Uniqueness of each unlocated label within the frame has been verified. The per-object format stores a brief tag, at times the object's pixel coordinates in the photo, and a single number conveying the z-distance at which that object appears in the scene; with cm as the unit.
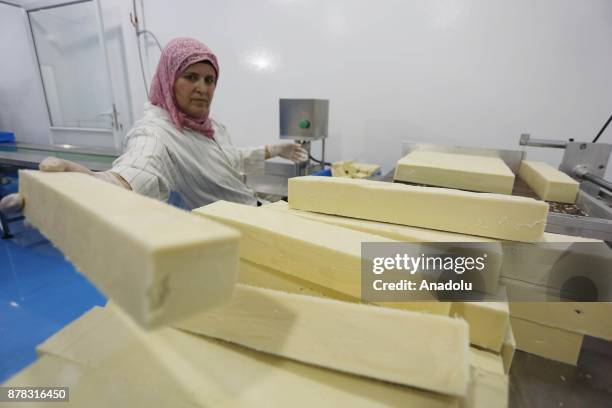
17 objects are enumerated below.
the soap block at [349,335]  37
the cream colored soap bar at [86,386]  41
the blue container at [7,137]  368
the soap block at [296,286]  48
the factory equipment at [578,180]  91
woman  117
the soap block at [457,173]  107
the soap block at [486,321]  45
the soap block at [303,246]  51
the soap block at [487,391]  37
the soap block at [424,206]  60
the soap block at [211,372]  38
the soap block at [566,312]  59
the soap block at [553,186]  111
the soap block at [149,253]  27
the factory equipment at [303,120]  186
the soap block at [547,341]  62
